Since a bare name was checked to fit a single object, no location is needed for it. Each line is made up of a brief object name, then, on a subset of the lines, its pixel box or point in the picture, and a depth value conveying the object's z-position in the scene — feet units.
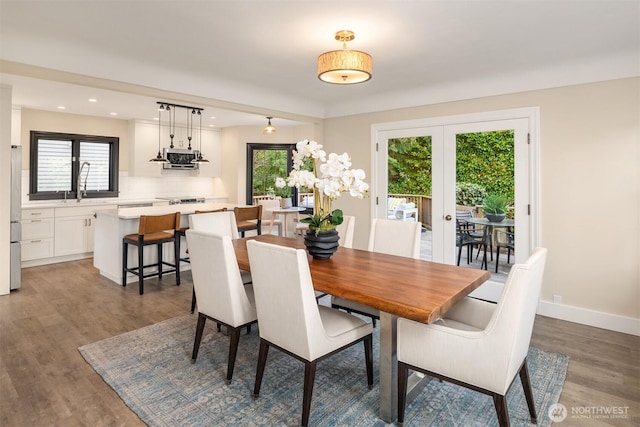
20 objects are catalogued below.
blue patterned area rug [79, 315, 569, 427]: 6.69
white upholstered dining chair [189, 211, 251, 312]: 11.55
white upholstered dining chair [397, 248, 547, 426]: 5.39
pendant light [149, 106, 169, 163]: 19.52
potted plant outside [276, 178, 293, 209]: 22.33
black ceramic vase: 8.52
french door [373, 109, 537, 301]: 12.34
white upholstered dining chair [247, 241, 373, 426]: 6.24
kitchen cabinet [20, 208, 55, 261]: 17.26
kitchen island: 14.88
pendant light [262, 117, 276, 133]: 19.53
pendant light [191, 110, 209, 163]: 19.76
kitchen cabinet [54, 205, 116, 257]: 18.34
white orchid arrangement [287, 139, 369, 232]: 8.09
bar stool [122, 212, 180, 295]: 13.55
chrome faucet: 20.44
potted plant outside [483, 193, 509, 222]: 12.96
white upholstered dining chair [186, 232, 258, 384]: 7.57
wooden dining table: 5.87
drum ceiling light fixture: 8.11
